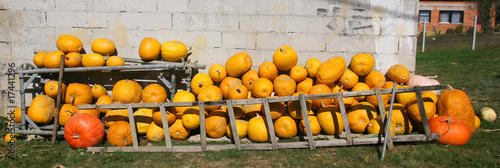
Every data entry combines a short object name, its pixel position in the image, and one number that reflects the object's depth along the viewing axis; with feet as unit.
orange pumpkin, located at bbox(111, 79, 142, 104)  19.21
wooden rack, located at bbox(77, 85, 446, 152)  15.70
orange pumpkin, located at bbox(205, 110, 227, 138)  17.85
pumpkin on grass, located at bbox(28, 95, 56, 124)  19.11
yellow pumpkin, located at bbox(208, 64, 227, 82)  20.38
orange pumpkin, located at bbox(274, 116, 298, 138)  17.49
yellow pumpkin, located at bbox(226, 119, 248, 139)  17.87
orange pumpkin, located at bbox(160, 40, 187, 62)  19.75
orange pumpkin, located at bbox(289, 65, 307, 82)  19.66
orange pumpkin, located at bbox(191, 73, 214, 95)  19.86
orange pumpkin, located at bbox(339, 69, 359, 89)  19.56
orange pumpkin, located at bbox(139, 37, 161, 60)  19.72
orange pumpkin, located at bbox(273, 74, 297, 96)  18.15
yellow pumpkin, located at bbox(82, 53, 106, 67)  19.40
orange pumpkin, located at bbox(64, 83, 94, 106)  20.01
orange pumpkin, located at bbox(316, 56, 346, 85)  18.80
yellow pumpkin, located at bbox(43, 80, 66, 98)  19.80
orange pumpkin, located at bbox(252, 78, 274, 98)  18.26
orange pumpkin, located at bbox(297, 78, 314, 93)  19.51
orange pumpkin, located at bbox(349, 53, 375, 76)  20.01
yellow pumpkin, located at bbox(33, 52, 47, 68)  19.93
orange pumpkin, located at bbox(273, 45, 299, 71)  19.61
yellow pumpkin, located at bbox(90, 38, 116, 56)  20.21
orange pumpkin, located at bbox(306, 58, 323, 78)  20.11
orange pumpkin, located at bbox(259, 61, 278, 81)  19.80
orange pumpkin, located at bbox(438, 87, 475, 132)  17.26
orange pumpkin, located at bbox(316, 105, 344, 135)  17.24
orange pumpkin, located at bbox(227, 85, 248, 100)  18.34
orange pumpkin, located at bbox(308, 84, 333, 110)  17.94
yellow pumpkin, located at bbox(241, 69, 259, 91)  20.10
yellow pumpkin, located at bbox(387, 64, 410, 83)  20.08
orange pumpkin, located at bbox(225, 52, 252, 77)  19.93
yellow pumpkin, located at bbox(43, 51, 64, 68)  19.35
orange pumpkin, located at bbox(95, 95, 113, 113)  19.49
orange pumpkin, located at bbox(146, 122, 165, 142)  18.01
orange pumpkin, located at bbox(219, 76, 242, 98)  20.01
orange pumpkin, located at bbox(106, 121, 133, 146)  17.58
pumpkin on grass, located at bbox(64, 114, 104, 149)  16.88
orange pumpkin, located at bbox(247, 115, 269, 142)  17.10
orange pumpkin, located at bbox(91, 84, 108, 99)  20.54
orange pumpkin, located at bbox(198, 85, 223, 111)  18.33
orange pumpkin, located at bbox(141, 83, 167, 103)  19.21
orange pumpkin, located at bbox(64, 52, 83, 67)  19.52
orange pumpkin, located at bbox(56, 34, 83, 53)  20.12
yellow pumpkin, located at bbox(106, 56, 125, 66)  19.54
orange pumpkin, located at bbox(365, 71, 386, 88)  19.66
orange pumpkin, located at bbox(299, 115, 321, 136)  17.43
